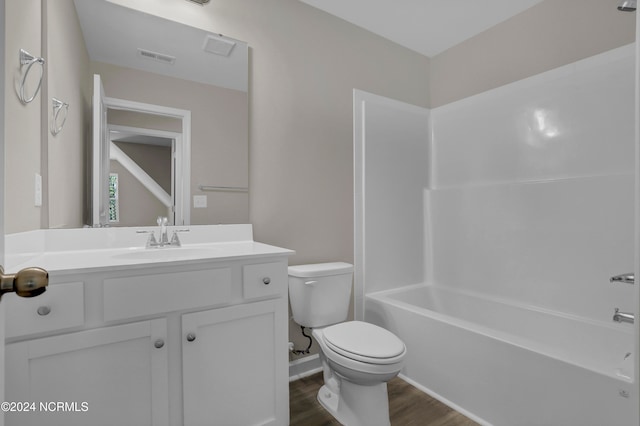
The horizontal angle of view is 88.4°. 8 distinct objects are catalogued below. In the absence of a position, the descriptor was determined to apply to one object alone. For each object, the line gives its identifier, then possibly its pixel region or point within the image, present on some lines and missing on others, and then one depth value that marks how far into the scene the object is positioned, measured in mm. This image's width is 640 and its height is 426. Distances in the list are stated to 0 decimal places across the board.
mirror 1383
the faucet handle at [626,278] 1326
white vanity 1031
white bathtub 1349
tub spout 1335
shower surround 1592
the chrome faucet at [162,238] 1678
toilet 1501
